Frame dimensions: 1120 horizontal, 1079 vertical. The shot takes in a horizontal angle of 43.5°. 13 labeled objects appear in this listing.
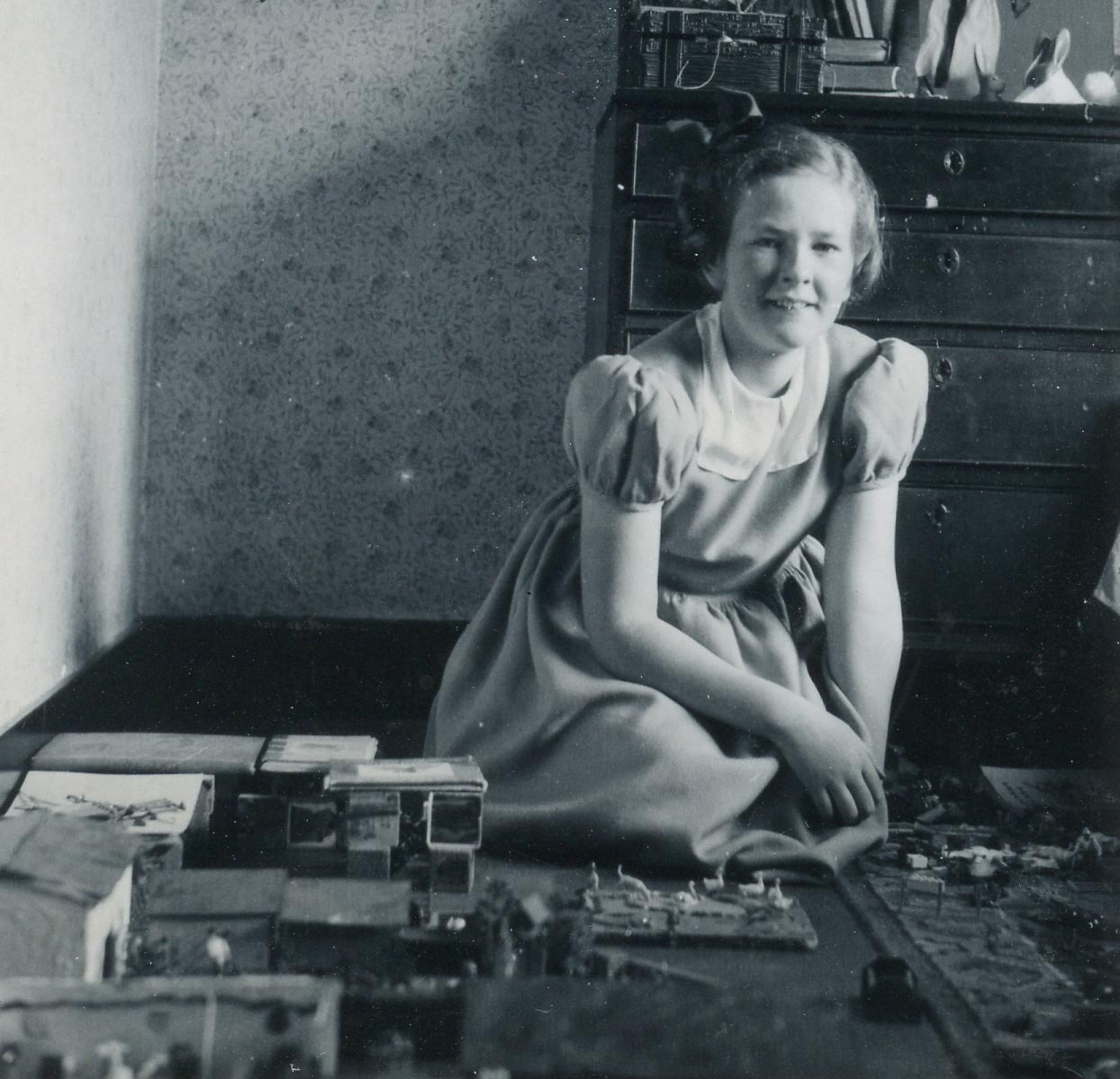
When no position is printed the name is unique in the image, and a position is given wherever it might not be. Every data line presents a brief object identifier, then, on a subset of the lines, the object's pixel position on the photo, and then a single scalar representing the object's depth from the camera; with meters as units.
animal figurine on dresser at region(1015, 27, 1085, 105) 2.17
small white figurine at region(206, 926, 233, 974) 1.07
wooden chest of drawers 2.07
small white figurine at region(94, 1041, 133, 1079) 0.87
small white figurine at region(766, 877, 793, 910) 1.30
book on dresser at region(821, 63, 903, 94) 2.30
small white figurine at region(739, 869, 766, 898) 1.34
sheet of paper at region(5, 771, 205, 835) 1.40
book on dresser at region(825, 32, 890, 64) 2.29
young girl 1.44
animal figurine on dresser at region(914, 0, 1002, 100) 2.23
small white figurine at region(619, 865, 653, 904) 1.31
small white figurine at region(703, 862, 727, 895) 1.36
